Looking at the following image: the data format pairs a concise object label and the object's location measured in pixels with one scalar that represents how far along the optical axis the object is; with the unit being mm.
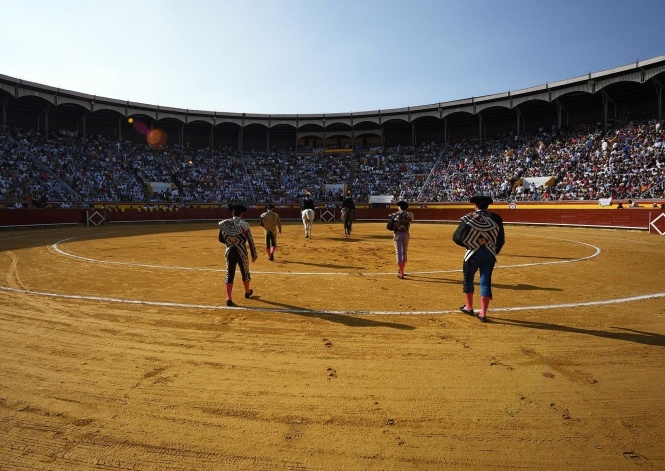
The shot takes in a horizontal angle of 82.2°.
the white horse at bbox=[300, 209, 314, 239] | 18297
